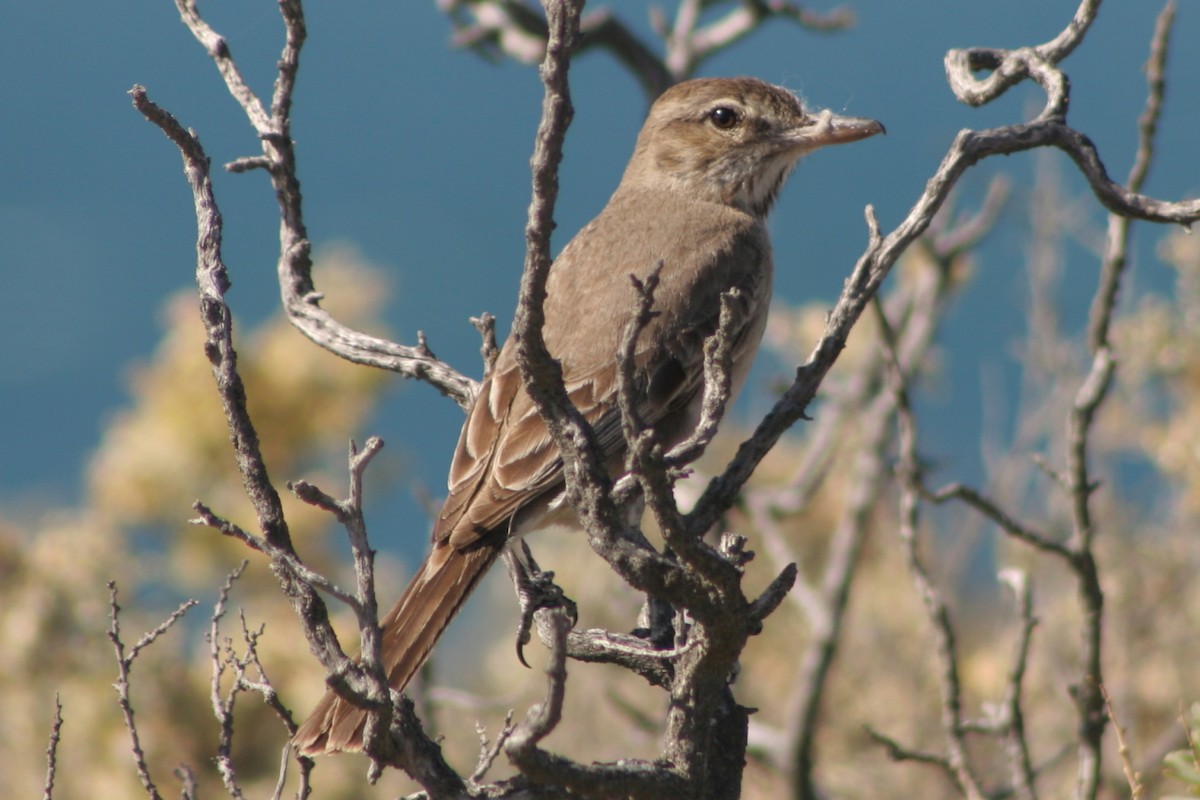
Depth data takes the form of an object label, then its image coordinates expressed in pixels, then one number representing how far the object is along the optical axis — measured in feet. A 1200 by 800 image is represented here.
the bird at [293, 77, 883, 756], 23.58
